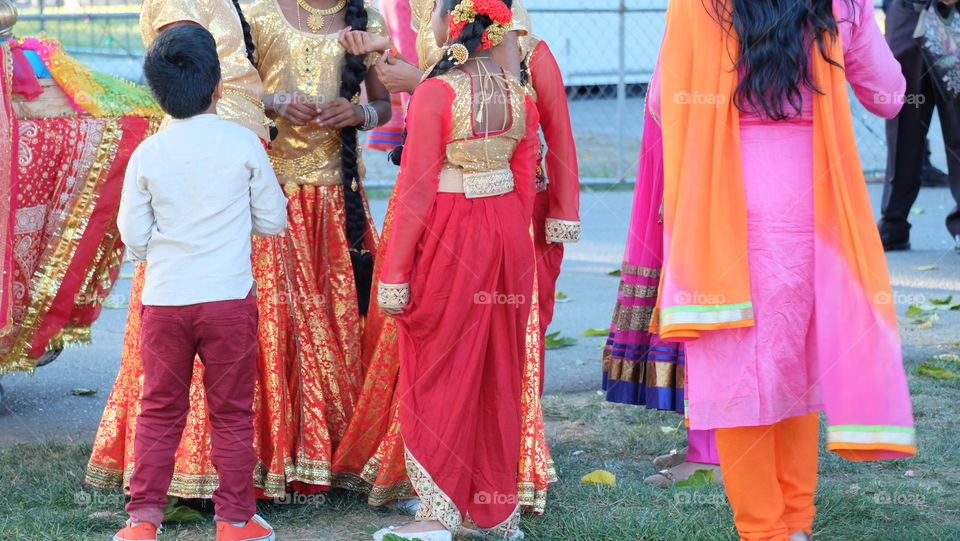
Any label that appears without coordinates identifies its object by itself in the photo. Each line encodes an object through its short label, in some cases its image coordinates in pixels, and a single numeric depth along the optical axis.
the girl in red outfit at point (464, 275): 6.64
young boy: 6.39
